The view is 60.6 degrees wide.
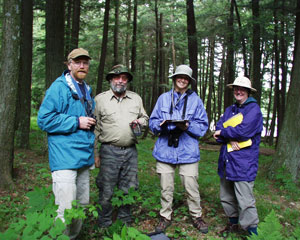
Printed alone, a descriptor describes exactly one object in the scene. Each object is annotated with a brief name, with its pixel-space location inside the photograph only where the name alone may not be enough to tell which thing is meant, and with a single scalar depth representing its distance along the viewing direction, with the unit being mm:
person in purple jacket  3752
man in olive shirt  4109
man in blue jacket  3154
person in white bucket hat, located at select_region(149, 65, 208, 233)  4141
